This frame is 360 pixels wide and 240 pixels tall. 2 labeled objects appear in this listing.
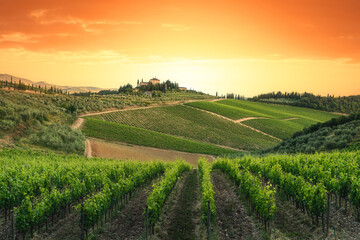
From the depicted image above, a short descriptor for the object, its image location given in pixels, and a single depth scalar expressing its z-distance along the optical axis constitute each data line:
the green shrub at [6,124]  39.30
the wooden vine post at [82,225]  12.00
